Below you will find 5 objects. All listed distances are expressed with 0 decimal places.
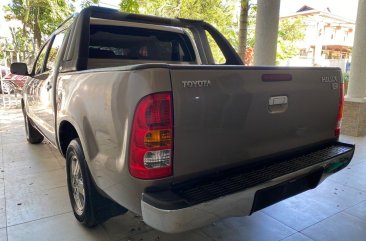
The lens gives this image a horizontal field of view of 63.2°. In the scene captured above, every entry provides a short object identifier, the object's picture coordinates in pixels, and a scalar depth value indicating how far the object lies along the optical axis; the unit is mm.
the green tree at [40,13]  9984
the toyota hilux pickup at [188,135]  1607
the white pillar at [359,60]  5887
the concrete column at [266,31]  4277
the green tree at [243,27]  5270
